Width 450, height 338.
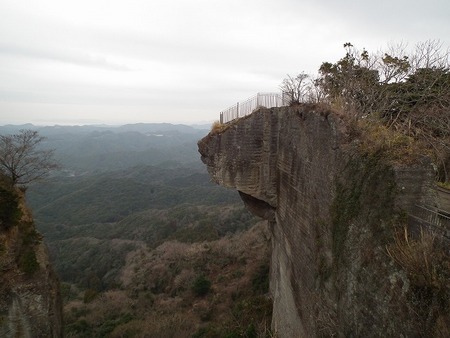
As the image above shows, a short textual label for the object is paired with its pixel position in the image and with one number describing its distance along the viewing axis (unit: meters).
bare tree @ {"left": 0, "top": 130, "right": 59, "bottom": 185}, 16.55
